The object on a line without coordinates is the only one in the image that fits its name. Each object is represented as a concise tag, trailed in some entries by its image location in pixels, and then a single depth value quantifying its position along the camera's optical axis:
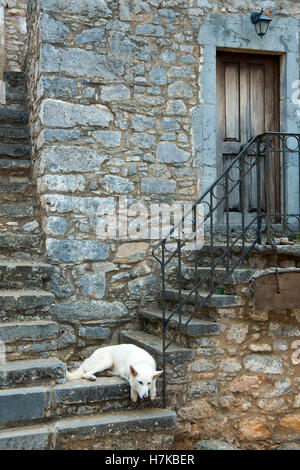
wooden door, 5.83
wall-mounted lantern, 5.52
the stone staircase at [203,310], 4.37
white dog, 3.86
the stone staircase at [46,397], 3.66
